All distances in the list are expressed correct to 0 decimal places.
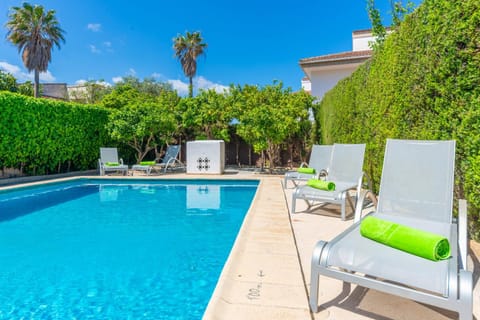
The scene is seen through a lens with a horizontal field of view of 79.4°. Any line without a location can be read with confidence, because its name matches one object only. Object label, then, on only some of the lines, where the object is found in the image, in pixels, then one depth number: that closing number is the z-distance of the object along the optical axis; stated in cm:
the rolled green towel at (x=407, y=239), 193
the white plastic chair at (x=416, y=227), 176
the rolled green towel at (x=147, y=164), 1321
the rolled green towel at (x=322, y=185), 494
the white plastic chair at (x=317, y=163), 752
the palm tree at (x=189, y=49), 3064
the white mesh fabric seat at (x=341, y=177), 478
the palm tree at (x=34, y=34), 2380
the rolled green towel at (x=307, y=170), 758
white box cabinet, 1373
